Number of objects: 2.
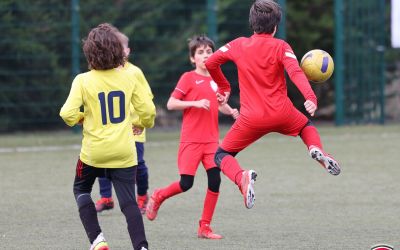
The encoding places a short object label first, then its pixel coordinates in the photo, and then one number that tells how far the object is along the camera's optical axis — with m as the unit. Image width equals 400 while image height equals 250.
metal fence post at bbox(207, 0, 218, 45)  34.75
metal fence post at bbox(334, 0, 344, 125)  36.71
